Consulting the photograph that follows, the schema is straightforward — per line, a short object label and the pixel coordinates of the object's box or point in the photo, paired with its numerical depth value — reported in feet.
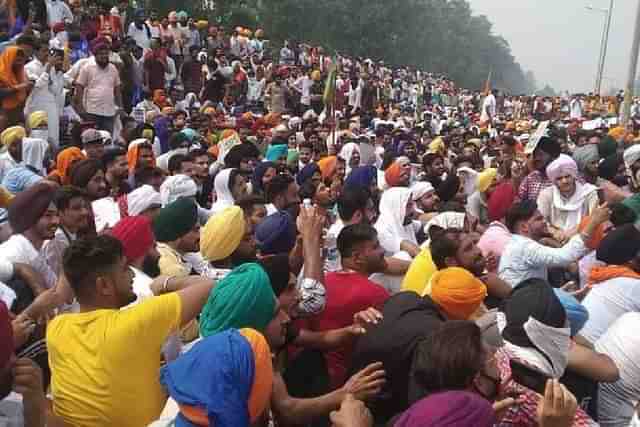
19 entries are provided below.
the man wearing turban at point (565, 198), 19.74
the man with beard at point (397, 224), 17.03
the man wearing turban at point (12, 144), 22.61
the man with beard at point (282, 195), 18.03
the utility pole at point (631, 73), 55.21
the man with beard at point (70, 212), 13.97
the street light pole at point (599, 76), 108.86
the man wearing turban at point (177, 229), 12.89
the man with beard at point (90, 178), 17.74
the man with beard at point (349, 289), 10.17
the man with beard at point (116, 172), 19.80
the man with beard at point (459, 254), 12.53
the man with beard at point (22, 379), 7.26
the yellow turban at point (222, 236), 12.39
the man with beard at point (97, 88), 32.07
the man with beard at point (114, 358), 7.91
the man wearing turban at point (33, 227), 12.17
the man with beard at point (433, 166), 25.44
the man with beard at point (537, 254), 14.10
